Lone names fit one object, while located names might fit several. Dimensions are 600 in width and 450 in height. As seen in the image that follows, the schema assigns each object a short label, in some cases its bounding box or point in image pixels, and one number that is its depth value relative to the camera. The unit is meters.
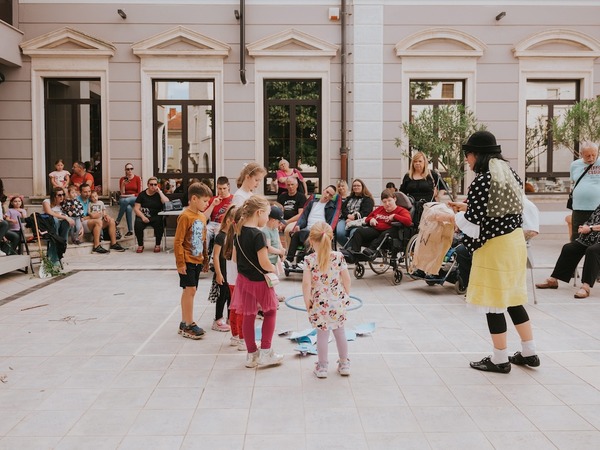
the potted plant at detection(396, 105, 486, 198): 12.40
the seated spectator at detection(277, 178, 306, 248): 10.81
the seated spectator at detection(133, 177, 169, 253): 13.03
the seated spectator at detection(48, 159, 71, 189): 13.30
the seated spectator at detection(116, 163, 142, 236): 13.50
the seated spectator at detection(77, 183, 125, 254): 12.66
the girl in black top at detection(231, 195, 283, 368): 4.93
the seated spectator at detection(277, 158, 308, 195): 12.78
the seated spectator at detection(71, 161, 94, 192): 13.69
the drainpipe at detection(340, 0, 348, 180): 13.99
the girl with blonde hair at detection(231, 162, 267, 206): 6.30
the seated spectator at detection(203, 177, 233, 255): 9.27
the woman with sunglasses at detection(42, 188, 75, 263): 11.53
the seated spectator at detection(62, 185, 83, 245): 12.39
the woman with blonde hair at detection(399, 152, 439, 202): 10.25
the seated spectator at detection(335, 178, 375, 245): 9.98
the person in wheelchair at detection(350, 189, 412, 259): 9.30
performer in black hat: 4.67
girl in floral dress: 4.73
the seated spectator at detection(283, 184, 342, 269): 9.80
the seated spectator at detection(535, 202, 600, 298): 8.11
